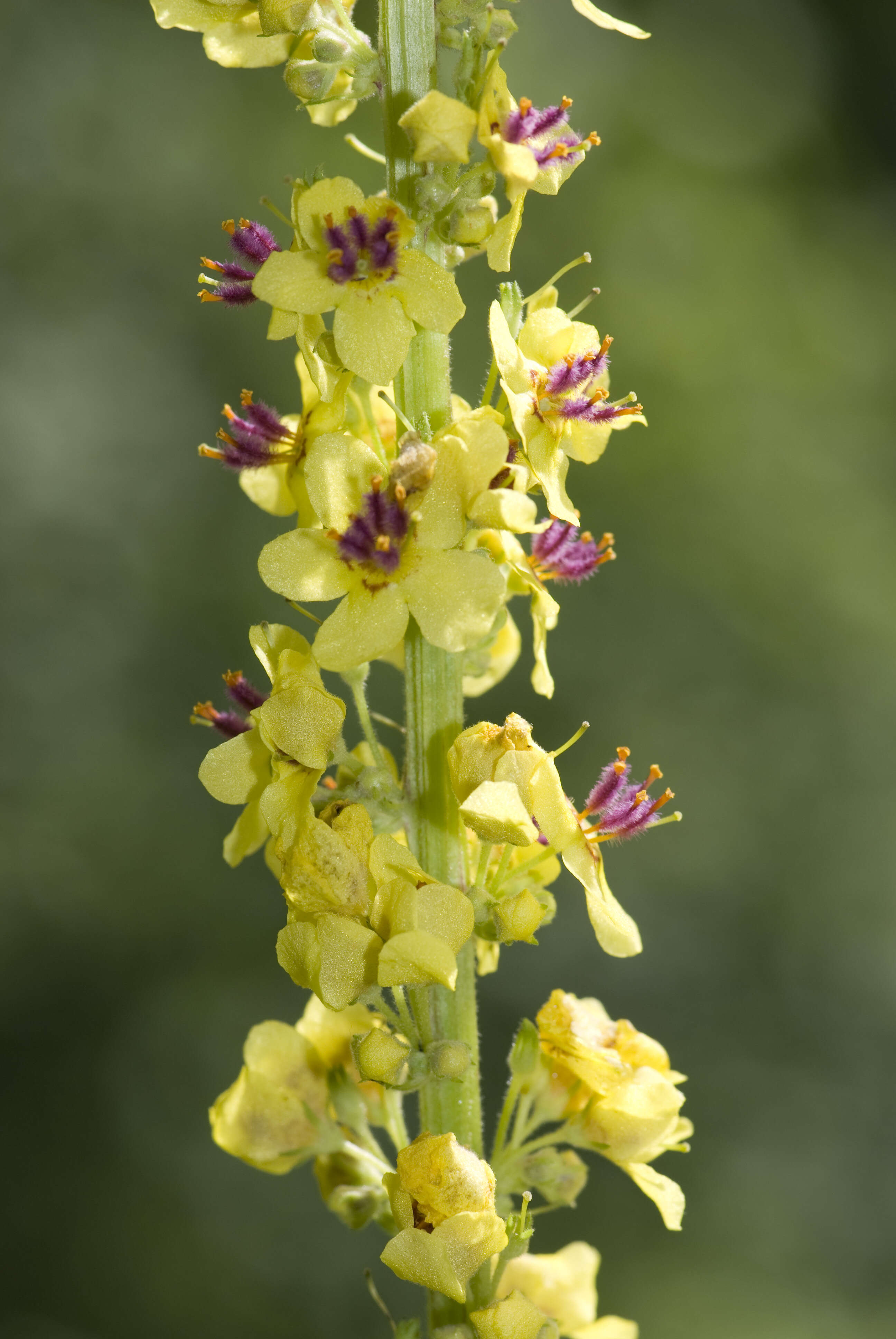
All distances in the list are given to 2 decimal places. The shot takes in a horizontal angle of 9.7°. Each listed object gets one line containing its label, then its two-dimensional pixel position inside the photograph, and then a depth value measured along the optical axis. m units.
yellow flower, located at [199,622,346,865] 0.42
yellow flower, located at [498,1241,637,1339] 0.44
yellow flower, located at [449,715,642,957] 0.42
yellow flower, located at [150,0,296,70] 0.43
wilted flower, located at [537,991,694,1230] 0.43
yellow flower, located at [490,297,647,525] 0.42
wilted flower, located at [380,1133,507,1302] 0.41
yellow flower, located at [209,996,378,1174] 0.44
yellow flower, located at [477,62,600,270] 0.42
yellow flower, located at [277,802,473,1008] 0.41
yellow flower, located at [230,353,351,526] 0.43
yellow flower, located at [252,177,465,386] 0.42
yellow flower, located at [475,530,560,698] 0.42
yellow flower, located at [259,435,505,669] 0.42
